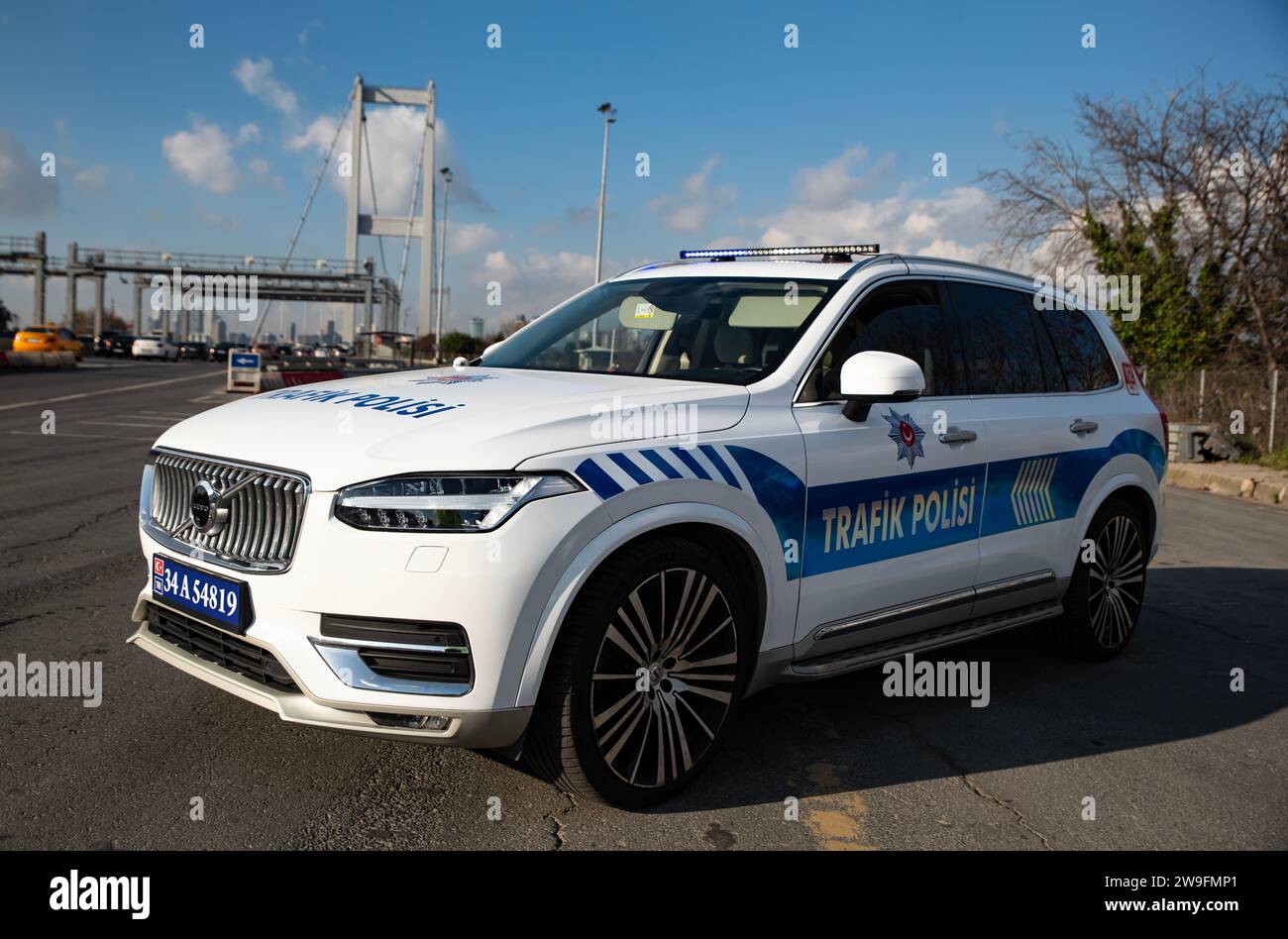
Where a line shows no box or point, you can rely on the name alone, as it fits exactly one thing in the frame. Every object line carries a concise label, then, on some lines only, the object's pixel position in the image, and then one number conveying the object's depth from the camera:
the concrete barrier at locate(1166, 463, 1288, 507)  14.34
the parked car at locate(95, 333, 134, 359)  62.38
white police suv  2.98
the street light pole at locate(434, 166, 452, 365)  52.20
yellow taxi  42.94
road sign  26.84
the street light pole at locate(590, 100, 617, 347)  36.16
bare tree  21.06
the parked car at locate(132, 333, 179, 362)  59.75
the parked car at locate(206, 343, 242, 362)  67.19
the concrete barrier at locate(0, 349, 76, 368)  32.91
